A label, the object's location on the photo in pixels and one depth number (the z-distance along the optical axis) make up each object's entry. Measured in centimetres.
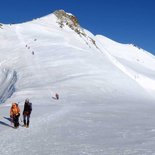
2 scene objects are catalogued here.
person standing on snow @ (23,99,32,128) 1201
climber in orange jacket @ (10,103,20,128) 1167
